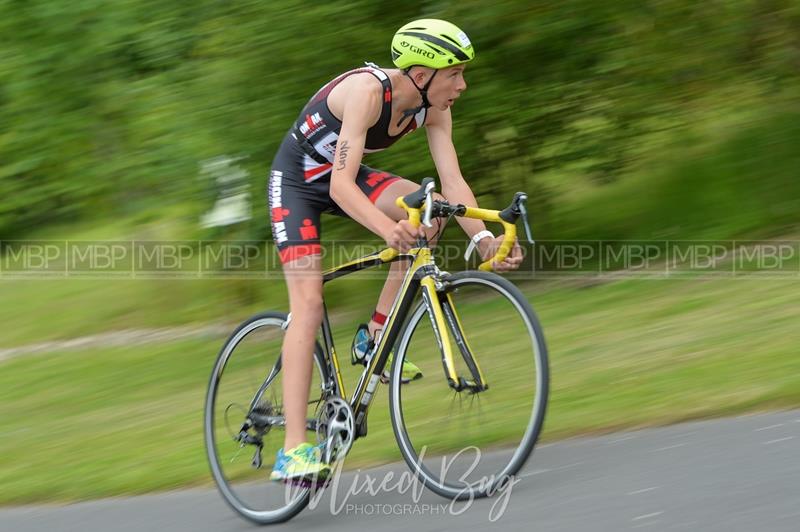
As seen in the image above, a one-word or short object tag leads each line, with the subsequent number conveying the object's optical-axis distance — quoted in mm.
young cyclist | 9680
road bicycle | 9211
